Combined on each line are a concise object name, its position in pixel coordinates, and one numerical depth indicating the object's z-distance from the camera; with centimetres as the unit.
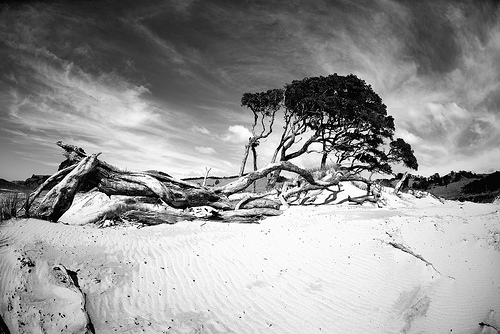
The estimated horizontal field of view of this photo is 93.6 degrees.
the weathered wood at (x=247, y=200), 967
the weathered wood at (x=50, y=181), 657
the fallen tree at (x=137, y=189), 708
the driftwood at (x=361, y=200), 1288
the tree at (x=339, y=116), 1906
